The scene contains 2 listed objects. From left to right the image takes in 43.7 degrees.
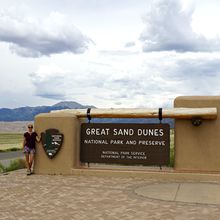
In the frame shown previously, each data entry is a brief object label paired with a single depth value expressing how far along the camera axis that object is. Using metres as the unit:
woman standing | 9.49
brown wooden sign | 9.31
